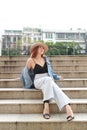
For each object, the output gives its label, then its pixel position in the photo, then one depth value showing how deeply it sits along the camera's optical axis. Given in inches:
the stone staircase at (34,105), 83.5
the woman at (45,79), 88.0
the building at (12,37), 1485.6
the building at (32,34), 1633.9
